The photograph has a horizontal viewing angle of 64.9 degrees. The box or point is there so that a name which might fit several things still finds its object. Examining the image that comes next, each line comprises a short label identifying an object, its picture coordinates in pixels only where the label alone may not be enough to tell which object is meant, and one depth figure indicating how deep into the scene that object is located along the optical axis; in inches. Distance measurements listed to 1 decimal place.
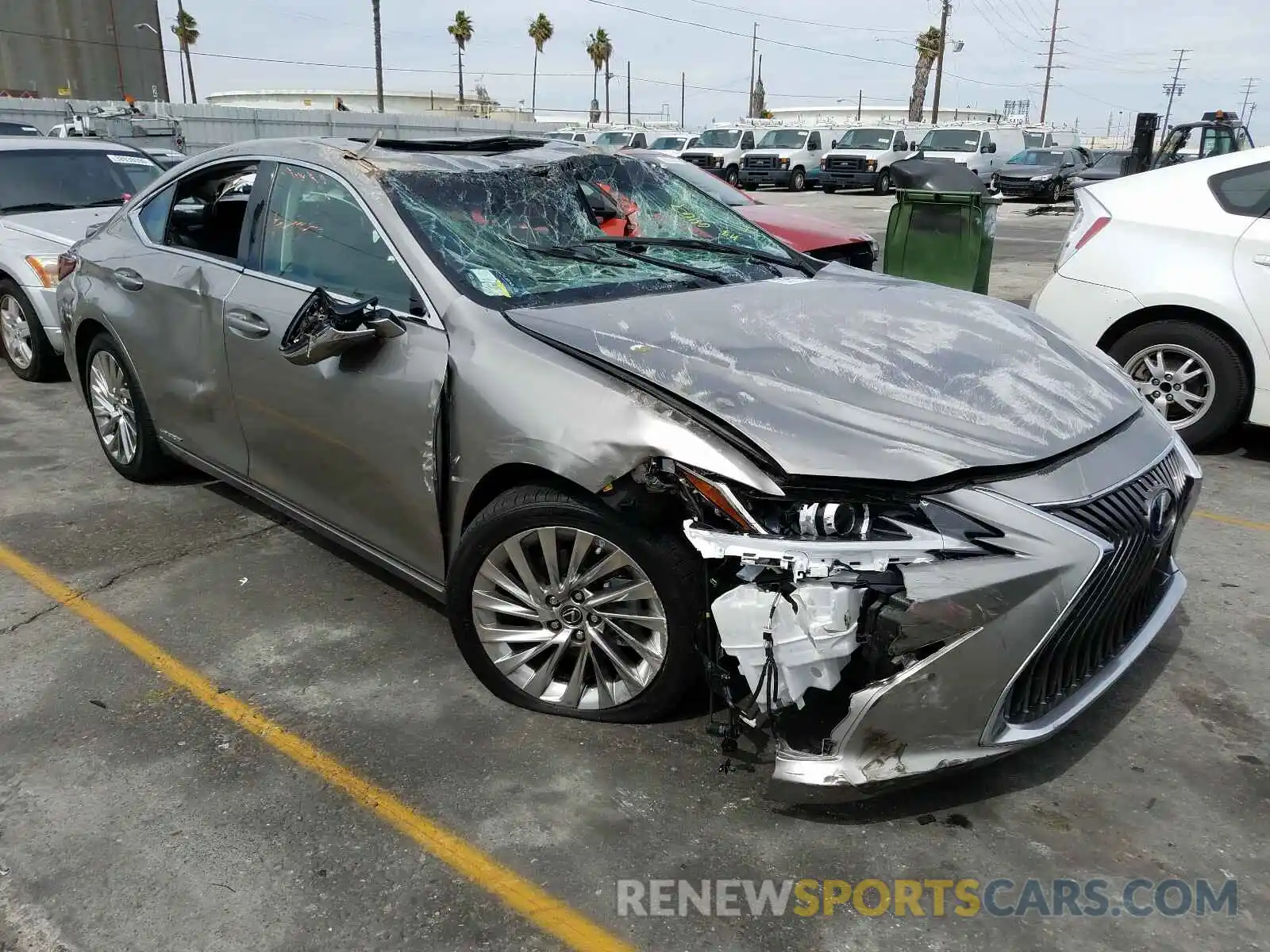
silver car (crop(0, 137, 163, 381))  267.0
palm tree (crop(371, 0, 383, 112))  1622.4
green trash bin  349.1
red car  312.7
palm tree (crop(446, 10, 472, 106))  3110.2
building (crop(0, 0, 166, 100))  1779.0
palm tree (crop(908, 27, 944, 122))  2304.4
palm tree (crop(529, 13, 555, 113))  3484.3
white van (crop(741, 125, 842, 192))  1201.4
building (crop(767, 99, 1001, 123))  2478.3
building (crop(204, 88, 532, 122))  2844.5
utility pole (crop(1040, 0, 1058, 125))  3004.4
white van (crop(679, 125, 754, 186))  1226.6
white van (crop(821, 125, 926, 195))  1133.7
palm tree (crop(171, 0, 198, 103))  2704.2
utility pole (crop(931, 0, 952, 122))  2064.5
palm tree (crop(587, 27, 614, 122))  3540.8
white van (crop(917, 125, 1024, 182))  1123.3
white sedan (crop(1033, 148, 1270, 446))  201.9
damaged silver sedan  91.5
